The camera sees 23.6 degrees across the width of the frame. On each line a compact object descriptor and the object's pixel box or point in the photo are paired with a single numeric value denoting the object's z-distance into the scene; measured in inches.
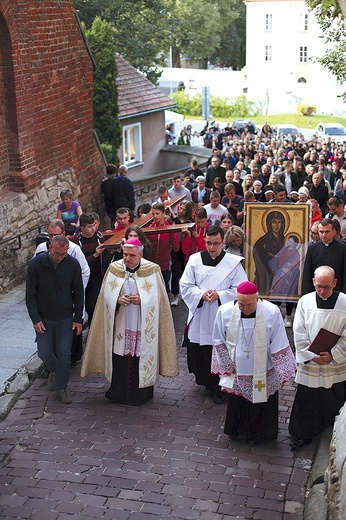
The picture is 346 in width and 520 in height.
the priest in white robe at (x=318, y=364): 305.6
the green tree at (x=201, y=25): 2723.9
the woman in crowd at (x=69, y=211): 526.6
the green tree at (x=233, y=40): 3013.3
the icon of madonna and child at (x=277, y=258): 442.3
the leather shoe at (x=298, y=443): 313.3
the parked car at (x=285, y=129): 1694.9
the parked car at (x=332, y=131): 1720.0
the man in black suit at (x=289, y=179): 676.1
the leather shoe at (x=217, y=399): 356.5
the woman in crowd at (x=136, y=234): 394.0
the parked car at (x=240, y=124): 1672.9
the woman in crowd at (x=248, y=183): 615.2
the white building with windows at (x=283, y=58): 2591.0
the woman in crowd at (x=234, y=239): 431.2
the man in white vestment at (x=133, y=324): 353.1
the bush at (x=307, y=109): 2428.6
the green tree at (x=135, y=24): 1027.9
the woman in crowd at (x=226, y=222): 471.2
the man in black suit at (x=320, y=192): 621.9
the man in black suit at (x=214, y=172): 677.9
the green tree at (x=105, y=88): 882.8
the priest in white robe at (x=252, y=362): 310.2
